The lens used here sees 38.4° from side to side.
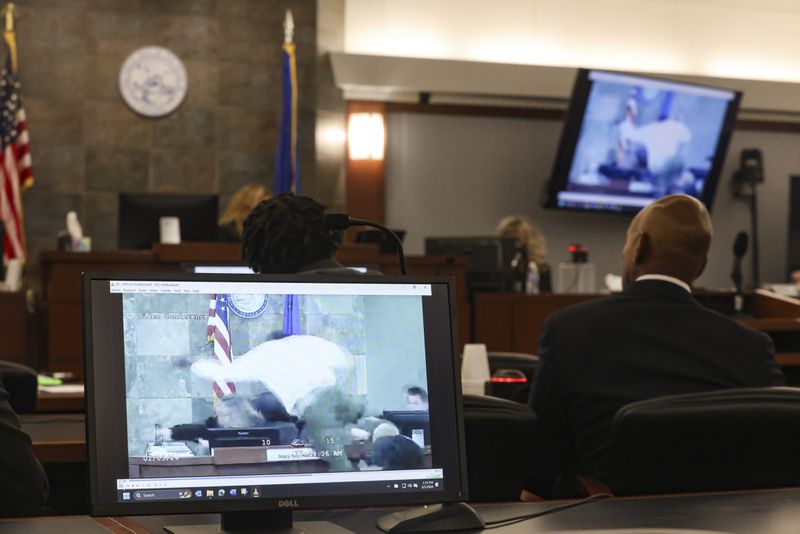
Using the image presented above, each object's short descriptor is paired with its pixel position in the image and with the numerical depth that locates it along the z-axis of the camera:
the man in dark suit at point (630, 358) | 2.66
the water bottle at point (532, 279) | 7.46
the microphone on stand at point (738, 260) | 7.19
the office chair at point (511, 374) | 3.01
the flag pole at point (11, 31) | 8.30
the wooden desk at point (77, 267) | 6.33
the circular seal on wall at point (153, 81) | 8.91
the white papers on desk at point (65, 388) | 3.48
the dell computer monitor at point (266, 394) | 1.51
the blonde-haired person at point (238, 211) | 7.17
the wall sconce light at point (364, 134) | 9.17
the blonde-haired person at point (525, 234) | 8.17
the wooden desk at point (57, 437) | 2.51
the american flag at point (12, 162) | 8.12
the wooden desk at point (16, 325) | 7.04
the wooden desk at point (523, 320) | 6.86
